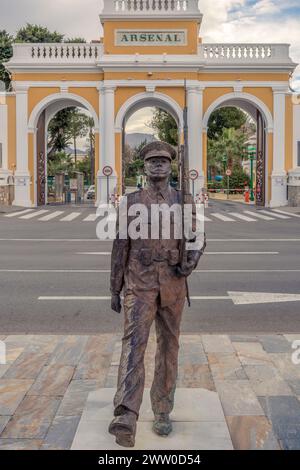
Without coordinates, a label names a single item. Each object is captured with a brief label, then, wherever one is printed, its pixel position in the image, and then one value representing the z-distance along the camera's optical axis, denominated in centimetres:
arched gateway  3038
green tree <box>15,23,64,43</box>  4900
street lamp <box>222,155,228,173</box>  5652
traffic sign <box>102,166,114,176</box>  2958
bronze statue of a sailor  390
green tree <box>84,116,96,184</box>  6261
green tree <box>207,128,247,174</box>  5556
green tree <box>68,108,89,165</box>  6194
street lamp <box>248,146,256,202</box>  4135
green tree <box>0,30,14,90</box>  4522
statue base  386
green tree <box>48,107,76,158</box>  4775
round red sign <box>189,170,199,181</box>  2958
